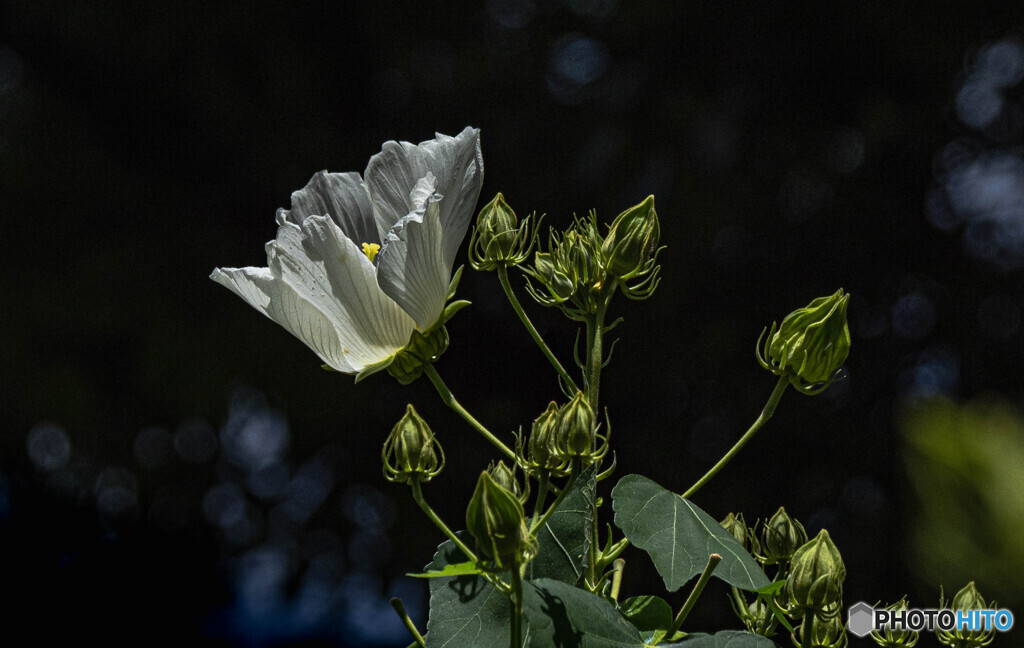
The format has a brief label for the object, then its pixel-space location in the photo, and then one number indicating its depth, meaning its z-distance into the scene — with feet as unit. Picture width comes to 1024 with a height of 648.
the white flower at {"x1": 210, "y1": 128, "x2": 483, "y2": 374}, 4.63
